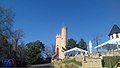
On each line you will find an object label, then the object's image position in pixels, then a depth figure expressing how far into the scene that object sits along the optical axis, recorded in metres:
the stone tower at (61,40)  24.60
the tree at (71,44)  22.64
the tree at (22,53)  20.04
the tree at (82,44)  22.39
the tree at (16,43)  20.97
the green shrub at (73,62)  11.04
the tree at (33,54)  21.71
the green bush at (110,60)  9.46
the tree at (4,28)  13.16
